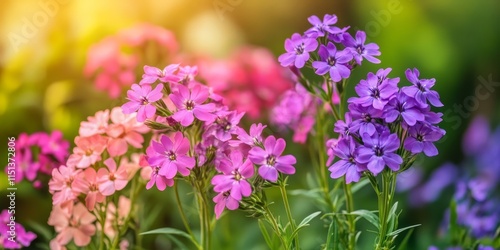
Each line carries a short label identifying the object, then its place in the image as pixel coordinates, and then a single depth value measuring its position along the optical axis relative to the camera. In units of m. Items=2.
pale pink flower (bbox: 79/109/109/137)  0.74
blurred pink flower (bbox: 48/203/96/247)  0.76
